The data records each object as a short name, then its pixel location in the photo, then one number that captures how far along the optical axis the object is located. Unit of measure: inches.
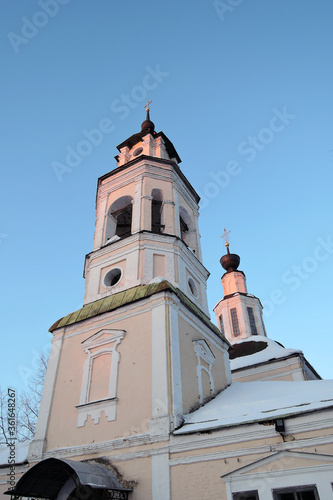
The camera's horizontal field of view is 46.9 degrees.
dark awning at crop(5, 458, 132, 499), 265.9
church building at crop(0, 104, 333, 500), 256.5
